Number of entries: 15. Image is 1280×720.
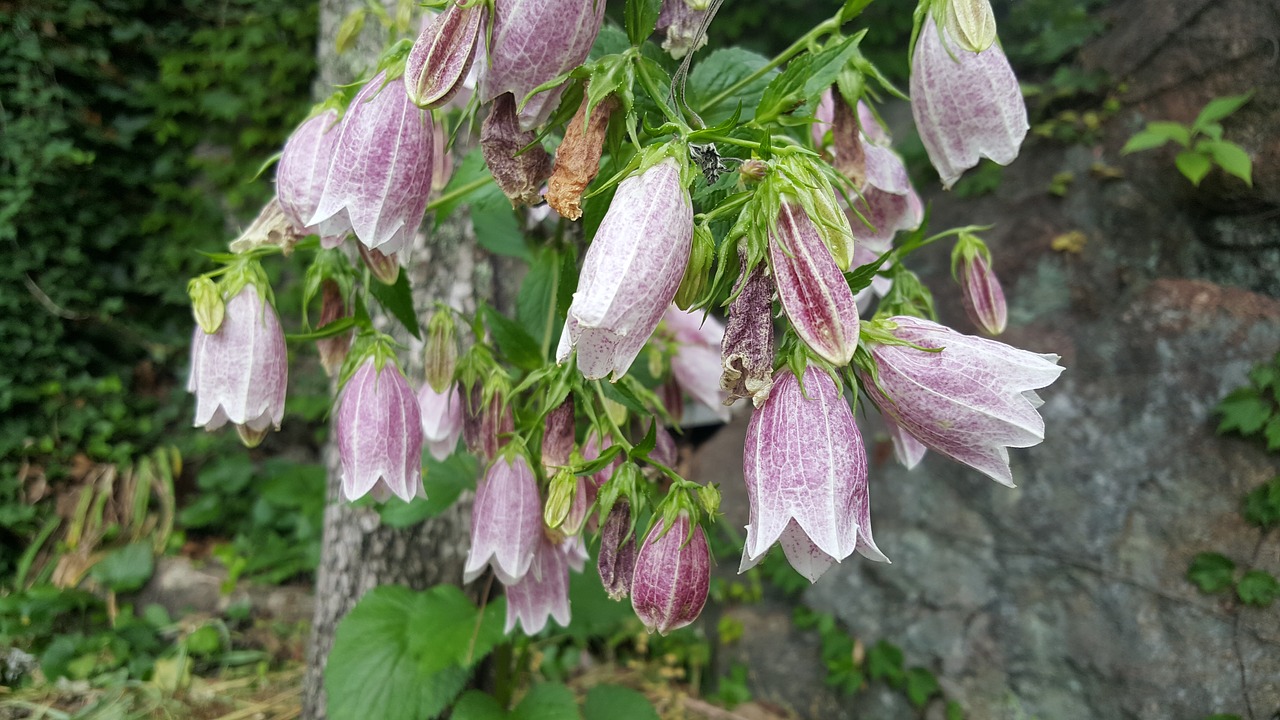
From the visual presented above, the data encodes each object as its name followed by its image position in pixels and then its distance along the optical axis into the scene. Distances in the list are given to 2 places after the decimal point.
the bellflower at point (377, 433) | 0.25
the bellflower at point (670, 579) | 0.20
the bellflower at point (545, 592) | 0.27
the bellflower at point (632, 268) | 0.16
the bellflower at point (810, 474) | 0.17
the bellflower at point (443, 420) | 0.29
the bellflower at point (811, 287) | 0.16
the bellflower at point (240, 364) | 0.24
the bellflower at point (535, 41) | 0.18
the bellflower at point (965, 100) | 0.21
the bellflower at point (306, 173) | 0.22
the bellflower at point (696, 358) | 0.34
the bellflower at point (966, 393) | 0.18
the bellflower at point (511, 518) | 0.24
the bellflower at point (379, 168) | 0.20
